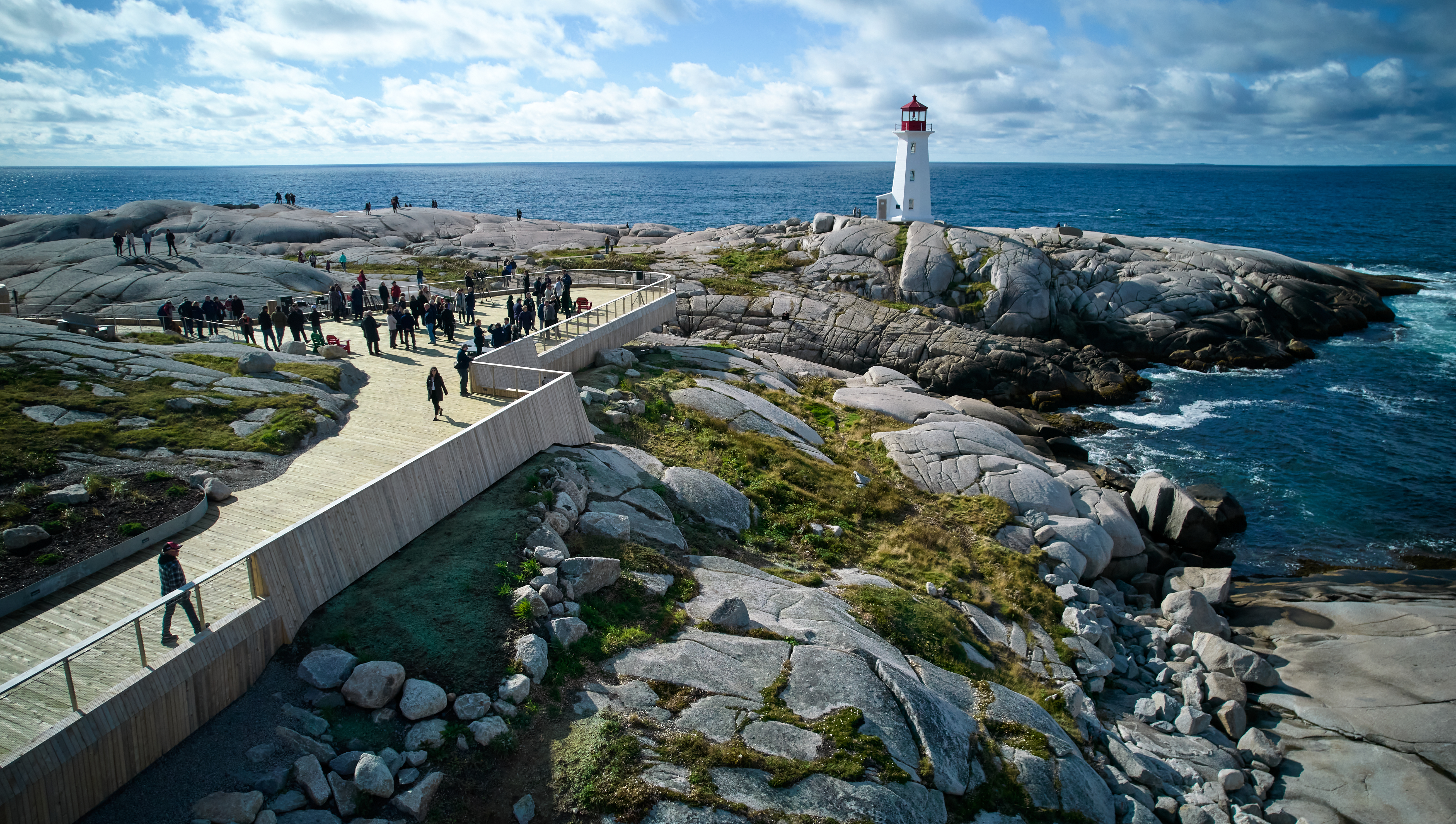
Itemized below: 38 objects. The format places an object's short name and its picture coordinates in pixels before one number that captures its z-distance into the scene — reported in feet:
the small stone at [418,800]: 33.88
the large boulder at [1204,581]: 77.10
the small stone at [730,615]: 49.32
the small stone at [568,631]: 44.34
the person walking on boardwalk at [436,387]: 67.26
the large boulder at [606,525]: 56.95
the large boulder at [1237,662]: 62.39
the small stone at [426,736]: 36.65
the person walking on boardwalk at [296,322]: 92.94
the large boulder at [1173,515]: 92.17
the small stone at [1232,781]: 51.39
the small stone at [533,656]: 41.63
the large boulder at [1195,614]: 71.51
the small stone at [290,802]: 32.86
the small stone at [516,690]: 39.96
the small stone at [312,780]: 33.35
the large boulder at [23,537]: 42.55
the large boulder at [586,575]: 48.60
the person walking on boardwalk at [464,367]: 72.90
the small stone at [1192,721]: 56.34
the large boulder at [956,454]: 90.02
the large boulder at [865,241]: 174.19
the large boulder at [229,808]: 31.63
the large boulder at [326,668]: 39.04
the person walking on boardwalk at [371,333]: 86.07
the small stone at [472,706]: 38.47
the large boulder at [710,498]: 68.95
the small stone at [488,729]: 37.52
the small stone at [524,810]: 34.53
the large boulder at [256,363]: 75.00
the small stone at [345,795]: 33.55
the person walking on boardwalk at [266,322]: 89.76
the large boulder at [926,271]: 163.94
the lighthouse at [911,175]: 194.80
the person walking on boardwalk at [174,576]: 36.17
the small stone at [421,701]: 37.99
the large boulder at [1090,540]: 80.64
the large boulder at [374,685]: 38.17
